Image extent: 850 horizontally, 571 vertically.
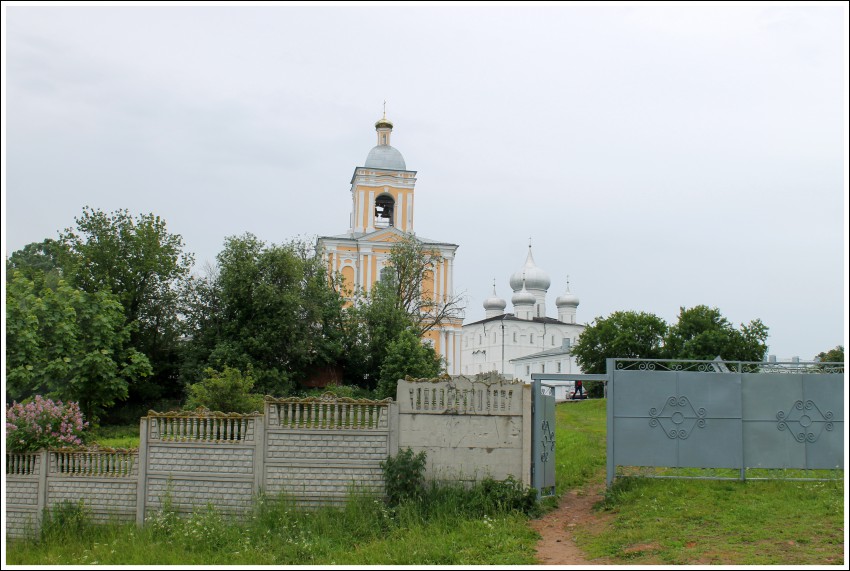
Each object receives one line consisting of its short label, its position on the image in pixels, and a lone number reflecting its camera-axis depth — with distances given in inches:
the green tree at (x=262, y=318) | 1037.8
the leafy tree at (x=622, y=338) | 1851.6
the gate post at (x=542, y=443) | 419.2
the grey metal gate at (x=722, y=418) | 430.6
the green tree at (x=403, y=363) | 1018.7
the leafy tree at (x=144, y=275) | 1067.9
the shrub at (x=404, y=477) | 408.5
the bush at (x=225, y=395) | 650.8
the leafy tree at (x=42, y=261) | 1044.0
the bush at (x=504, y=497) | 404.2
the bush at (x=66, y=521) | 438.6
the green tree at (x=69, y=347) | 665.5
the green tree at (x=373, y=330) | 1135.0
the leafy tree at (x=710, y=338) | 1753.2
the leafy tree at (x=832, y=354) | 1795.4
